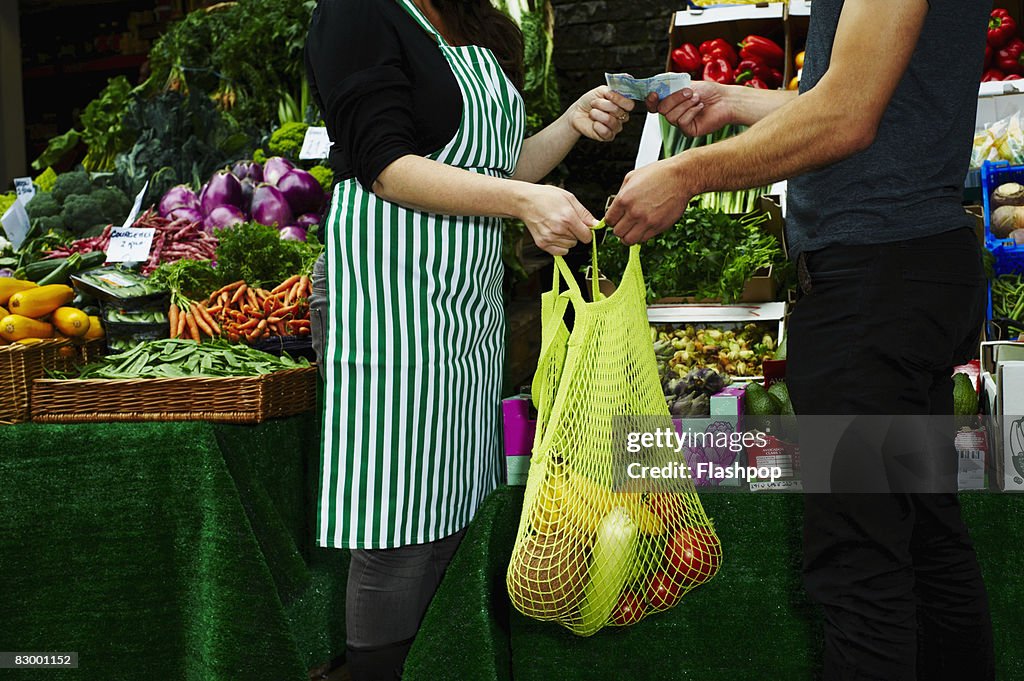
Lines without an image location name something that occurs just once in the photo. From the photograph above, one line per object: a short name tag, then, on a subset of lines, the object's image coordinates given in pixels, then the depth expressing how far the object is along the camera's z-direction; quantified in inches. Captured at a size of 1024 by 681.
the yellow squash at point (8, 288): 102.7
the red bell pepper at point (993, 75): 133.0
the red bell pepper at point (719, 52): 139.4
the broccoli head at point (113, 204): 142.6
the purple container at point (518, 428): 80.0
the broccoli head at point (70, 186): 146.3
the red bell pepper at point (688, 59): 141.6
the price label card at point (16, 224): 138.2
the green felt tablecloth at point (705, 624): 73.9
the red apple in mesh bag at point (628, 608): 65.7
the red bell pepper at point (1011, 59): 133.6
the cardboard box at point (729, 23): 137.6
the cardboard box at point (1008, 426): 71.9
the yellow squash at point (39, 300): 101.0
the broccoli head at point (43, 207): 144.4
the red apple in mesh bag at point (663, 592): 66.2
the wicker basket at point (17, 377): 90.1
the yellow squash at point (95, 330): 104.6
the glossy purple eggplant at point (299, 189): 137.6
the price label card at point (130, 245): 120.7
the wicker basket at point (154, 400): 87.3
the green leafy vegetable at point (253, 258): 113.9
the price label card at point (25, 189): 153.3
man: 54.1
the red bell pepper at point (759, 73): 138.3
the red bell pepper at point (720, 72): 136.8
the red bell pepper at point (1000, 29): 134.6
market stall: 73.5
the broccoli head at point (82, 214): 139.8
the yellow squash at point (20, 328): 97.9
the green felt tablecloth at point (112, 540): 85.5
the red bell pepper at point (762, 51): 138.7
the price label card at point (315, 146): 138.9
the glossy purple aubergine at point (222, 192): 135.5
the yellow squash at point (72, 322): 102.7
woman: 67.2
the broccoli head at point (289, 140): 151.9
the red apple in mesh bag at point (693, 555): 65.5
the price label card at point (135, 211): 132.7
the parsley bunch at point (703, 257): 104.7
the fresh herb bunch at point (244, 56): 168.9
